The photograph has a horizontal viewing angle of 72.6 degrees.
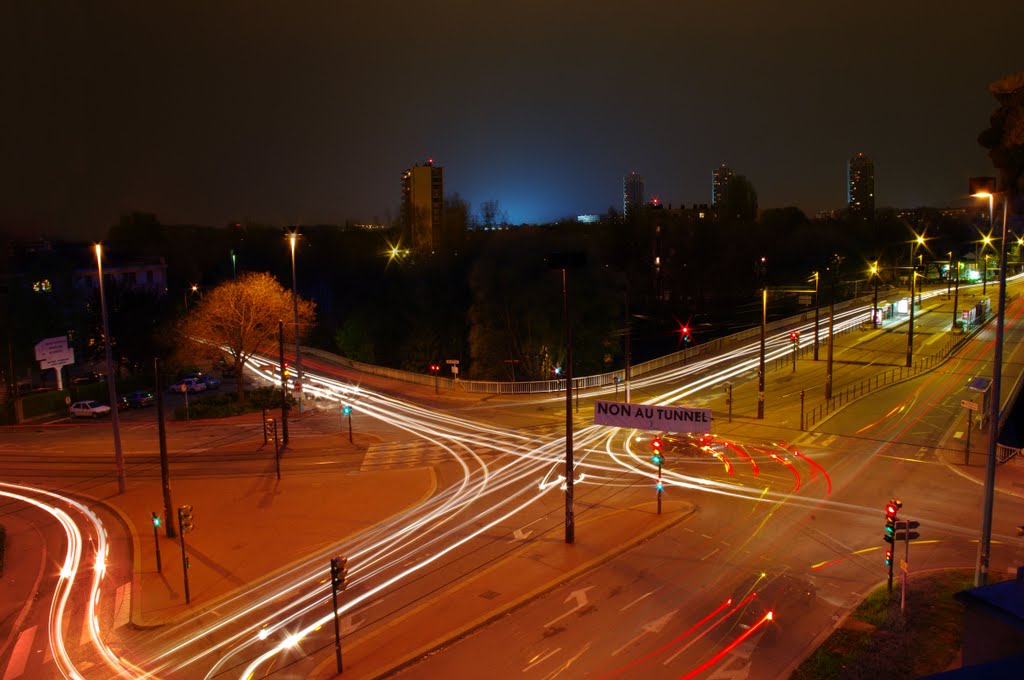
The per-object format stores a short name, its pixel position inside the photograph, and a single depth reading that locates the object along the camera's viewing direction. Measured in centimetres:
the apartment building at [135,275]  6438
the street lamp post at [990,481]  1409
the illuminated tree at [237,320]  3941
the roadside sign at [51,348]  4231
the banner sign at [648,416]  2041
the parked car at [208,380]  4819
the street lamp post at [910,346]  4294
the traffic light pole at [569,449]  1788
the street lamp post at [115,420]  2417
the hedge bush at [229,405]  3900
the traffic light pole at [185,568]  1598
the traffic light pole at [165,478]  1920
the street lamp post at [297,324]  3527
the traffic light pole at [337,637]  1247
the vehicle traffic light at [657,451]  2106
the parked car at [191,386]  4647
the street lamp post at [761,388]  3216
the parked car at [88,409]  4066
